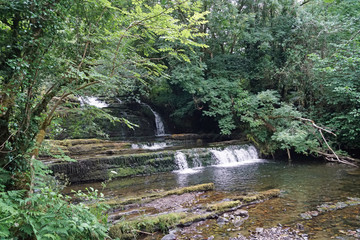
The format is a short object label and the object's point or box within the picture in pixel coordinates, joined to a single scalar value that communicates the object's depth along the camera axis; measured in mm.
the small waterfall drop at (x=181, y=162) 10469
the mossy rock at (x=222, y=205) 4945
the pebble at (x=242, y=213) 4758
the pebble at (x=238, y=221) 4308
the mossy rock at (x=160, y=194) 5498
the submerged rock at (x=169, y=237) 3847
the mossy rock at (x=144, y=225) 3751
